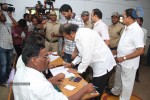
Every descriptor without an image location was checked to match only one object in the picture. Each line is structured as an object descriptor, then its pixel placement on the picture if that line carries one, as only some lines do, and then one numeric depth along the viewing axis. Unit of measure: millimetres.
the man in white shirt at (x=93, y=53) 1395
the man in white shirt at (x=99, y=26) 2135
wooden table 1259
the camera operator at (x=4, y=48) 2221
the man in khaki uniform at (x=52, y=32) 2613
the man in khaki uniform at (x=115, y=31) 2697
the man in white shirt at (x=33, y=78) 861
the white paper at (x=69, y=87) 1343
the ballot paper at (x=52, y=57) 1974
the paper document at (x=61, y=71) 1549
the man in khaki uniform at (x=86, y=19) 2652
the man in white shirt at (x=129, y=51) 1652
